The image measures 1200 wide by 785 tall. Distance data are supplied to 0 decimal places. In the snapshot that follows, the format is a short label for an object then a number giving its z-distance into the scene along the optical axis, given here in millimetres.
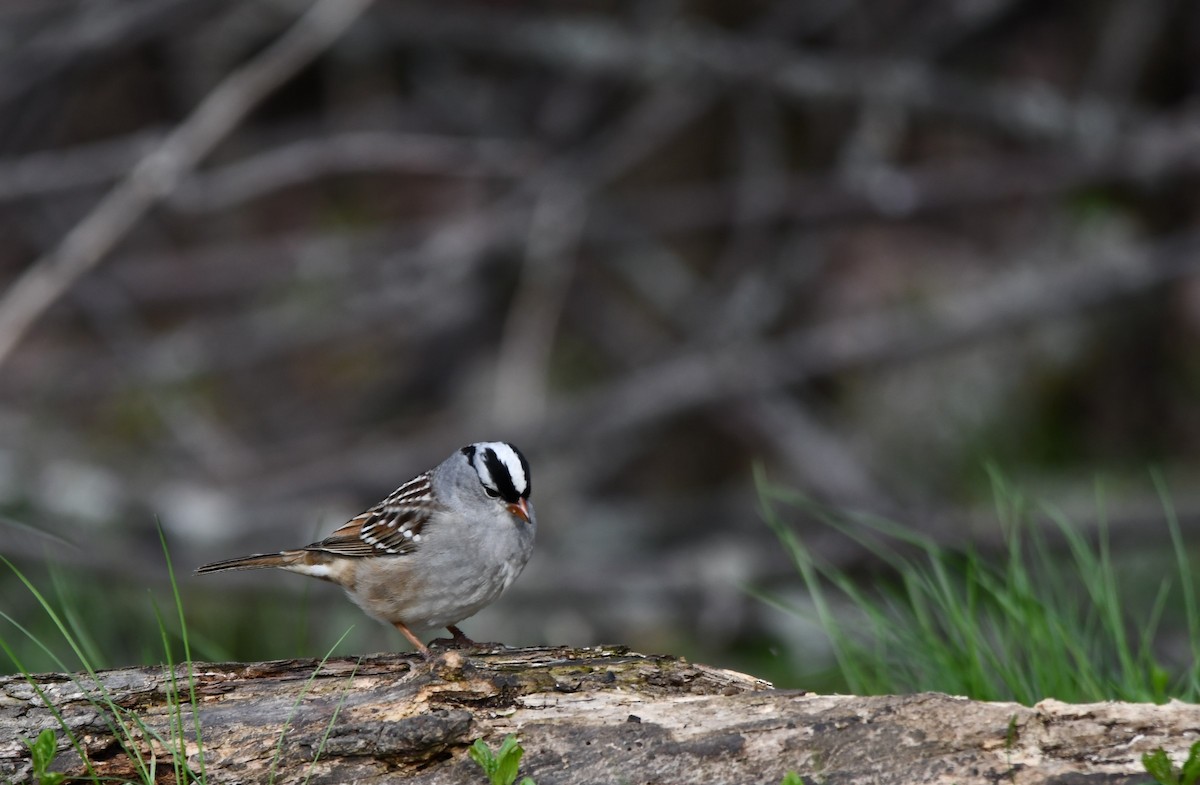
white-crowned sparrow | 7340
